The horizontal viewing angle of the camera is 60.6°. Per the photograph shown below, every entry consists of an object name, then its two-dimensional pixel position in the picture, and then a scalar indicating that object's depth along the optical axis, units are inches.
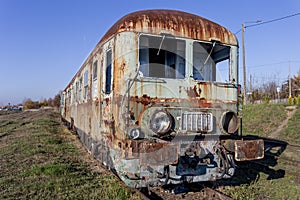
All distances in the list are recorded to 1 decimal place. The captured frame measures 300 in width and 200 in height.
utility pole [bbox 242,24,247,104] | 858.6
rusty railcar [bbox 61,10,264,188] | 172.7
